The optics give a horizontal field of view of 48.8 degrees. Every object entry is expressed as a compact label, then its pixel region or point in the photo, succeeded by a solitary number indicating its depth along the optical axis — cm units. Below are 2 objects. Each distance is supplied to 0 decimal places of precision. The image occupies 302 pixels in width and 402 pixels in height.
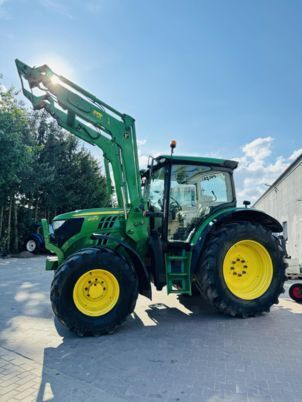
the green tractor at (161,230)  461
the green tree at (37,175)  1219
